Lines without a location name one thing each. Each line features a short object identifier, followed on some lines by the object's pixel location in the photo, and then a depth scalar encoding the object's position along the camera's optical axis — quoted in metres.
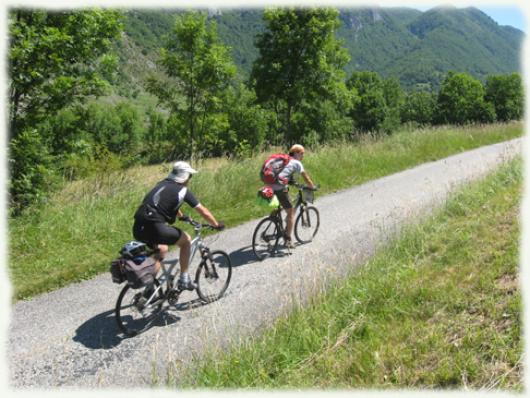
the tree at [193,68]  21.14
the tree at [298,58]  21.91
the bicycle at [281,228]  8.24
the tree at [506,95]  71.62
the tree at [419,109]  78.62
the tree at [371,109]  63.81
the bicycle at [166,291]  5.56
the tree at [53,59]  9.80
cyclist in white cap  5.70
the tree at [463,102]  71.69
